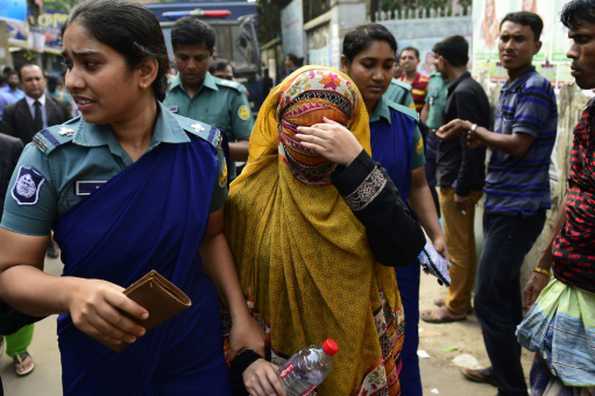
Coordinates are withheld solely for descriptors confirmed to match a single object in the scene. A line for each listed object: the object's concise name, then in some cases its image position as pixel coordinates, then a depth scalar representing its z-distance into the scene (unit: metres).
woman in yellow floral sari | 1.69
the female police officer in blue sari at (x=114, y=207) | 1.36
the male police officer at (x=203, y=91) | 3.87
